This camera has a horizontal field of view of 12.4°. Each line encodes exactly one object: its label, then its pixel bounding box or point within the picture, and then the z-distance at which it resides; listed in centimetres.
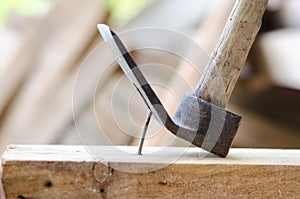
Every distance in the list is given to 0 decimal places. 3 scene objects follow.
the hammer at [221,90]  125
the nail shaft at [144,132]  124
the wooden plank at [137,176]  122
